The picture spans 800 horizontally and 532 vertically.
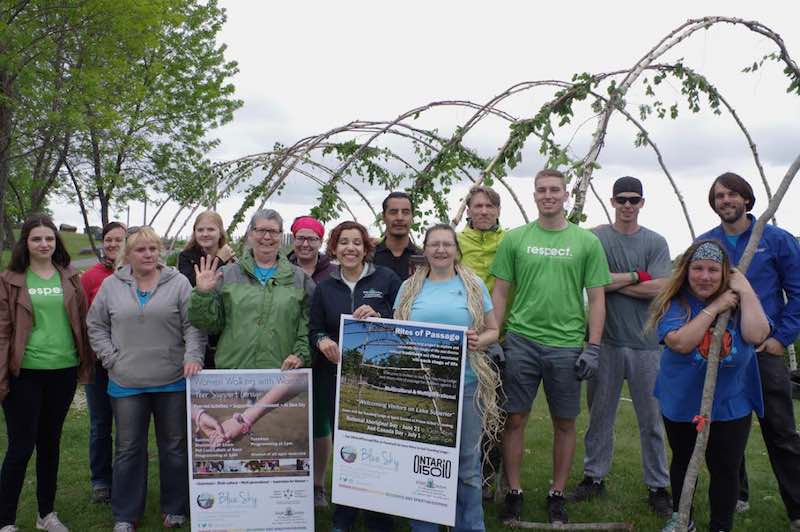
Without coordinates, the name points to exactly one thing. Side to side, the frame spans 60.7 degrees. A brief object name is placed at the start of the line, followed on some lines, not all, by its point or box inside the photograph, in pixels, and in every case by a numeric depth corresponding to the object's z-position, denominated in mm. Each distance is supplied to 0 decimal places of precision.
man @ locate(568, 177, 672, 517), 4438
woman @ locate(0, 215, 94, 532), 4070
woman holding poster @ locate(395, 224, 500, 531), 3727
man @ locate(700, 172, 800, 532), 4008
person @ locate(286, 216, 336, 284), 4535
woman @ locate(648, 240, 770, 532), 3479
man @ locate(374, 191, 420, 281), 4496
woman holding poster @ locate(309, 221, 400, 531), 3904
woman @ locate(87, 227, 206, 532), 4020
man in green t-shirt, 4027
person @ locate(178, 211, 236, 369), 4660
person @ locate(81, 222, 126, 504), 4844
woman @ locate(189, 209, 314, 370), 3916
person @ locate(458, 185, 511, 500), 4426
